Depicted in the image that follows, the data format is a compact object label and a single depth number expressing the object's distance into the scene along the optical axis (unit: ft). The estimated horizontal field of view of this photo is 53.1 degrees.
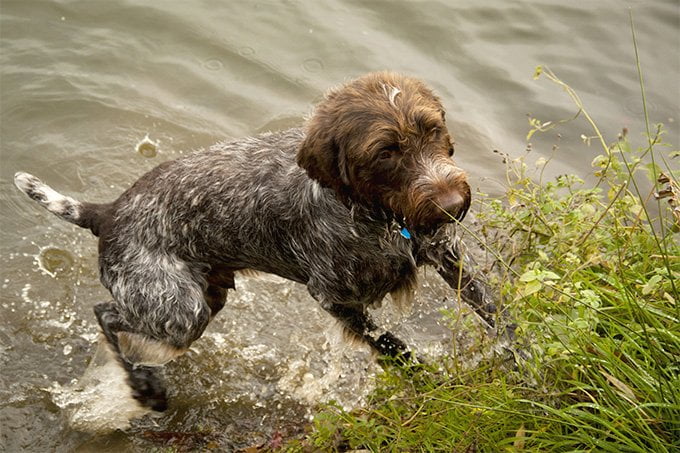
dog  10.07
